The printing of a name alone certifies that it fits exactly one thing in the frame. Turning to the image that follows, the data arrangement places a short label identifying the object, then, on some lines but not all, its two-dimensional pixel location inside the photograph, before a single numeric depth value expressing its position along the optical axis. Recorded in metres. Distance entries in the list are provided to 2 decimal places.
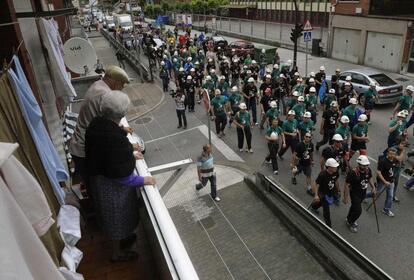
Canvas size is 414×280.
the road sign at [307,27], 17.45
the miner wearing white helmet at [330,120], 11.02
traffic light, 19.59
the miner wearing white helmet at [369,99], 12.62
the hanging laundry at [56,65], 7.28
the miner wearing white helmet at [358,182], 7.28
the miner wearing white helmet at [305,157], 9.01
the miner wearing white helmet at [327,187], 7.36
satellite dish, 10.17
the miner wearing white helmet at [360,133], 9.84
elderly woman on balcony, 2.99
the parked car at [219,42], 28.72
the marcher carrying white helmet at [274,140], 10.38
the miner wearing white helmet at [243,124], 11.75
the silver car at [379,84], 15.05
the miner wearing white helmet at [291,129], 10.47
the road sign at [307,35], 17.72
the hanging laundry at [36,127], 3.37
